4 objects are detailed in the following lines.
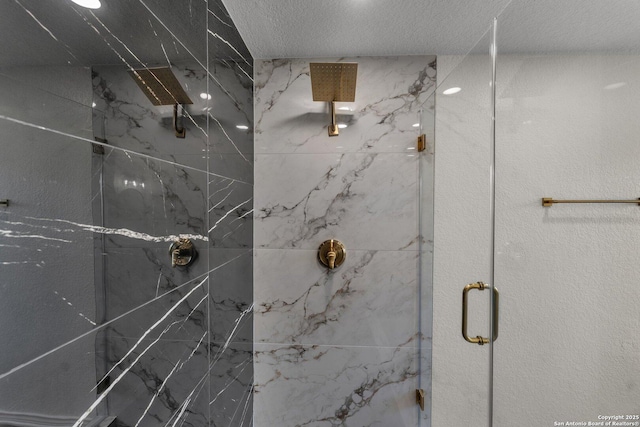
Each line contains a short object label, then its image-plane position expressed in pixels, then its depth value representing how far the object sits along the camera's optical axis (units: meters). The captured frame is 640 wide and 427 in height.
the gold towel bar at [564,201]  0.57
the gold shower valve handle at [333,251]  1.40
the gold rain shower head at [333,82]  1.14
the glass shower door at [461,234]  0.91
